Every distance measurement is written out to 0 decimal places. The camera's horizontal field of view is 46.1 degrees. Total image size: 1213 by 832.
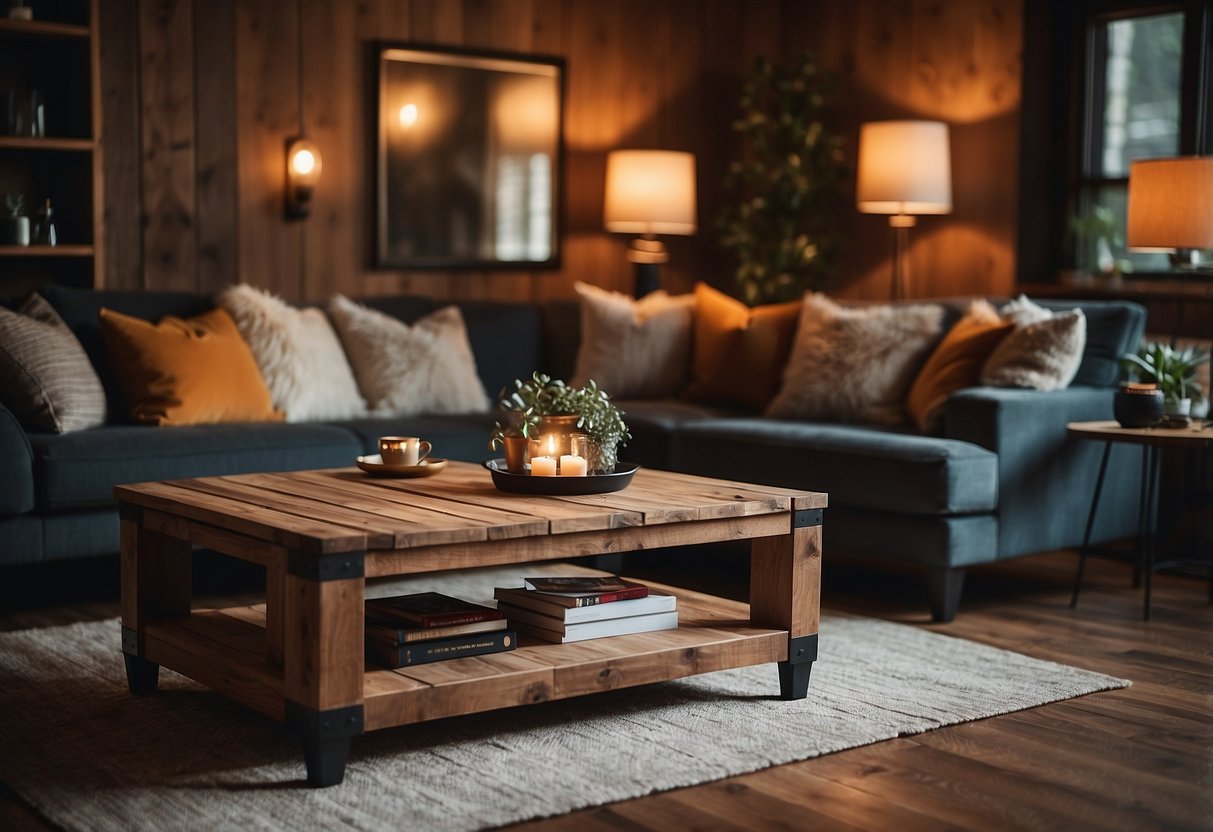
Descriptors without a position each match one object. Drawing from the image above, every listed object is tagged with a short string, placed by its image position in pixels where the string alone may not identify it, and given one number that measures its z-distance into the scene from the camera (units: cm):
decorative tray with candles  296
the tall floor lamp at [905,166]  542
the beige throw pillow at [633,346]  521
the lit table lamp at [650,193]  577
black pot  397
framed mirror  557
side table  387
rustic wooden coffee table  244
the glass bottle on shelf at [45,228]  462
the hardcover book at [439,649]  267
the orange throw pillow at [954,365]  430
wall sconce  525
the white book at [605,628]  288
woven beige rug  236
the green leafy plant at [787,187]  611
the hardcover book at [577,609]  288
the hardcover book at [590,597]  289
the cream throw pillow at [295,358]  454
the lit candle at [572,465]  303
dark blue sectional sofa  377
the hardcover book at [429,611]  272
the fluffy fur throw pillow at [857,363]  458
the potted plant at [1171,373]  412
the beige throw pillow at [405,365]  480
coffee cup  322
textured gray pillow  394
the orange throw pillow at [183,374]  422
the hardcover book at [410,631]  267
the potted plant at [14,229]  450
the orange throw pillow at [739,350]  500
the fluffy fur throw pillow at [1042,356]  421
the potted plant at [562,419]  308
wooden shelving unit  454
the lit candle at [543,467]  301
